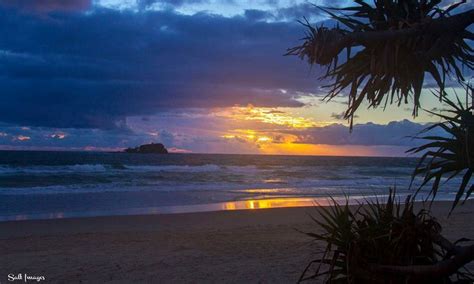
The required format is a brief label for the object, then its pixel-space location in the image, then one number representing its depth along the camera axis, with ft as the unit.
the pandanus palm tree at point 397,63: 12.62
